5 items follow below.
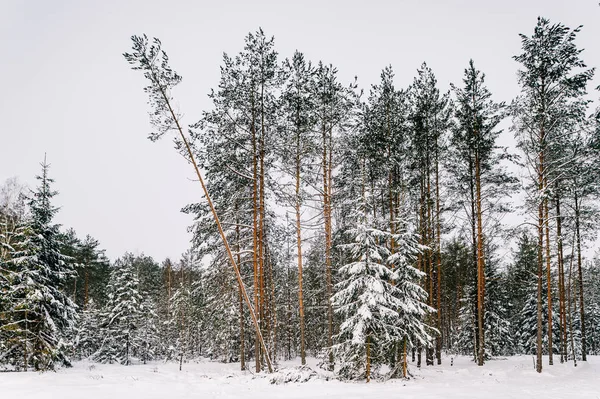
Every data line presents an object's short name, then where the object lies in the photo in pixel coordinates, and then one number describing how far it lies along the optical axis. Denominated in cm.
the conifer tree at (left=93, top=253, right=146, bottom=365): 2870
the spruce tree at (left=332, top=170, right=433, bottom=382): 1199
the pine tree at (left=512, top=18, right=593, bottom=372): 1477
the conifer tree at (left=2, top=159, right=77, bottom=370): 1556
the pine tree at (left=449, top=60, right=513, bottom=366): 1714
